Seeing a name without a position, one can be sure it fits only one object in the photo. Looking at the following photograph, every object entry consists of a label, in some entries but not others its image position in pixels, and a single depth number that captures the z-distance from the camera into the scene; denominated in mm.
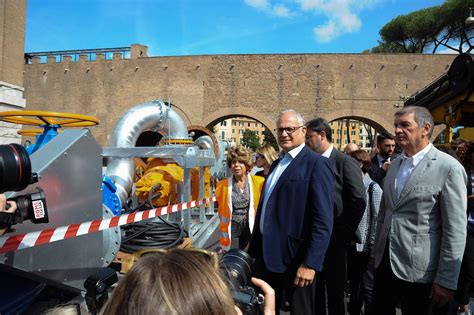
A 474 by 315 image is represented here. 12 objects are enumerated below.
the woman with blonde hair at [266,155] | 4719
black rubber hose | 4375
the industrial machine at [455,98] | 5691
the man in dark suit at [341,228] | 2957
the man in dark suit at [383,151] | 5094
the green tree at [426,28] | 33669
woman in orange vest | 4254
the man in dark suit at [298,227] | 2326
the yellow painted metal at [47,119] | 3180
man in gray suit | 2117
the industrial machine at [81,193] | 2555
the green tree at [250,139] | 72175
